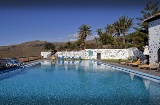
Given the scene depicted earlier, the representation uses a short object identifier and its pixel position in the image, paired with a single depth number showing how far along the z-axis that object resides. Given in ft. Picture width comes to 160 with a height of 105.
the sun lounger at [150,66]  26.66
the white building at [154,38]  30.10
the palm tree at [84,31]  88.71
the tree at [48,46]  96.60
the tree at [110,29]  84.63
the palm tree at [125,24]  76.26
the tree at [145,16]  45.16
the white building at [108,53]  61.00
